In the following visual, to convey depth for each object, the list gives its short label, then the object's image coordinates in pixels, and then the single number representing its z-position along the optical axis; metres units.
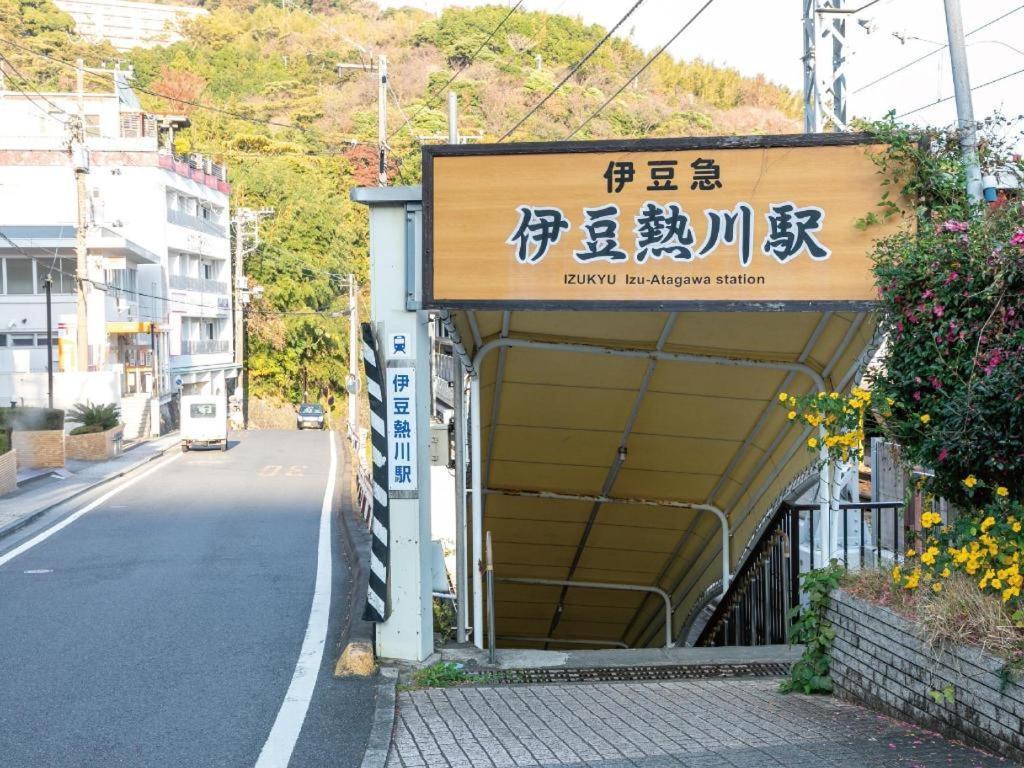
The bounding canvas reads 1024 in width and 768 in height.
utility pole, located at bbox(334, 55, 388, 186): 28.55
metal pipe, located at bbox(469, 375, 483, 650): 8.60
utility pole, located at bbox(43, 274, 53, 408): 32.75
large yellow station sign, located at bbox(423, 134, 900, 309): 7.00
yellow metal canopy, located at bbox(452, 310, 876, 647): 8.88
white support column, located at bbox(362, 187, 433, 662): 7.77
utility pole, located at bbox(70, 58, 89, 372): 32.31
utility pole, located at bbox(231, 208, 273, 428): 55.94
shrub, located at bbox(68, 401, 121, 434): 32.84
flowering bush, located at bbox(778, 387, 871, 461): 6.41
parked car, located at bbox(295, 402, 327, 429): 52.69
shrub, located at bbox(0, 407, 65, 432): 28.95
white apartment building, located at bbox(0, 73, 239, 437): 41.78
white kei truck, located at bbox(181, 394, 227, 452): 36.28
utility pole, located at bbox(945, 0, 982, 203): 8.84
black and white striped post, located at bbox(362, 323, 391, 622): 7.72
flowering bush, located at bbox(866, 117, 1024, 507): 5.40
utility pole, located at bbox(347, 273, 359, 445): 41.78
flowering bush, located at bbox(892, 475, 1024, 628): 5.24
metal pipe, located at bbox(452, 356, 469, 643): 8.55
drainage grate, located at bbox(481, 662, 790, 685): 7.59
